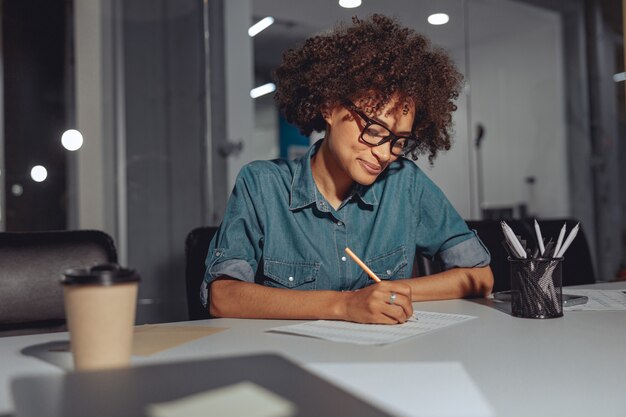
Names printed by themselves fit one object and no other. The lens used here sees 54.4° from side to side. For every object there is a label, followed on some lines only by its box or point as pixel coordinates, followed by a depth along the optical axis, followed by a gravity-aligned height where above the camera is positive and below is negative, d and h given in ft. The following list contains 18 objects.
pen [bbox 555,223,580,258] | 3.74 -0.23
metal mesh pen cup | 3.54 -0.47
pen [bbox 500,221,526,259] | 3.65 -0.21
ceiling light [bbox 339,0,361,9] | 11.79 +4.11
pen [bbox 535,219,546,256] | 3.72 -0.23
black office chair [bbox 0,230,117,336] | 4.04 -0.34
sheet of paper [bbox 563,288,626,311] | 3.90 -0.65
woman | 4.52 +0.20
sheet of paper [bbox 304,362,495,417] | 1.89 -0.61
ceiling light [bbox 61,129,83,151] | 9.36 +1.28
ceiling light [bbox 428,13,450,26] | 12.62 +4.07
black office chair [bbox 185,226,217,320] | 4.67 -0.38
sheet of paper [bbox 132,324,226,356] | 2.76 -0.58
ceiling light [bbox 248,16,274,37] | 11.40 +3.80
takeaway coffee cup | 2.06 -0.32
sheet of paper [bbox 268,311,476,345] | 2.95 -0.60
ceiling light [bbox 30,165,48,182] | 9.16 +0.76
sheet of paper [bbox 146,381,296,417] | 1.34 -0.43
